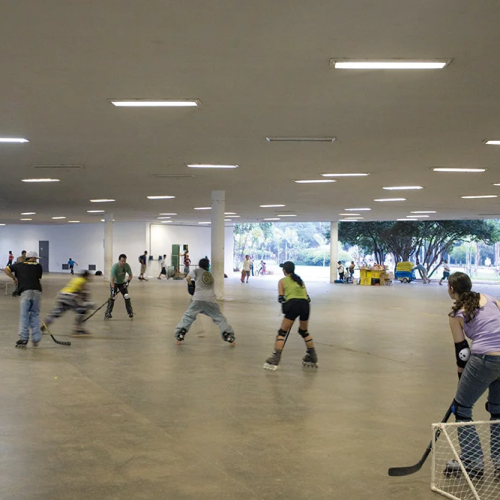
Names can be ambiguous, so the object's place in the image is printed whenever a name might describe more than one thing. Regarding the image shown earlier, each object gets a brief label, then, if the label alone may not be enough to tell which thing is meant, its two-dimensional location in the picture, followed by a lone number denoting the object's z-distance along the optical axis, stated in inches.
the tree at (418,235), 1801.2
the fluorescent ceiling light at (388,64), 276.2
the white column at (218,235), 840.3
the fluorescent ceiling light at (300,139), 461.4
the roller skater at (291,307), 362.0
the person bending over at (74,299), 478.9
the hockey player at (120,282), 615.5
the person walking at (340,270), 1605.6
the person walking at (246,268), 1483.8
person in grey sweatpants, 454.6
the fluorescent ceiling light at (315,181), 723.4
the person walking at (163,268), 1632.6
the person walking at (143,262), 1588.3
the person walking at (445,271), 1613.7
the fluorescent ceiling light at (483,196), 895.1
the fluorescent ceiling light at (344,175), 673.0
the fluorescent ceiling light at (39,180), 735.7
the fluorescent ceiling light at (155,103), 350.0
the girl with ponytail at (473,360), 179.6
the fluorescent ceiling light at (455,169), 620.4
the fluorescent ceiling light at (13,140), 465.4
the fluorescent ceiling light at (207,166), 608.9
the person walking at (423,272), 1729.0
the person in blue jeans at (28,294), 430.3
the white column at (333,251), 1606.8
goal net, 177.3
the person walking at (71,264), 1852.9
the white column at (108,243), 1428.3
